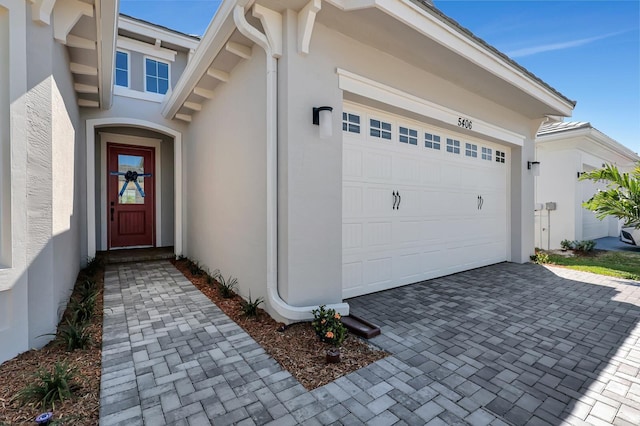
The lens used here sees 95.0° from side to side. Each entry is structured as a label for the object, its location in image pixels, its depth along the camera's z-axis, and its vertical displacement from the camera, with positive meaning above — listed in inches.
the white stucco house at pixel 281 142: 101.3 +37.5
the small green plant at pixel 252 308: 136.1 -46.2
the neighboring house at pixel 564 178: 357.7 +39.4
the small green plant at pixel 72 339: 101.8 -46.0
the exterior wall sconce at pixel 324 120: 124.2 +38.5
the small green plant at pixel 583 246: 331.4 -41.4
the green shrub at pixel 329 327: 109.0 -44.9
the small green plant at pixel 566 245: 343.3 -41.5
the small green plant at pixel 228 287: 166.7 -46.0
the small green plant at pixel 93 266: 208.3 -42.5
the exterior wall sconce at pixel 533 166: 270.1 +40.2
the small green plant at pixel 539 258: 267.7 -45.1
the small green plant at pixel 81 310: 124.3 -44.6
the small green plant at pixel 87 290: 151.8 -44.6
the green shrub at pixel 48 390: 74.8 -47.2
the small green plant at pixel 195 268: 215.8 -45.6
